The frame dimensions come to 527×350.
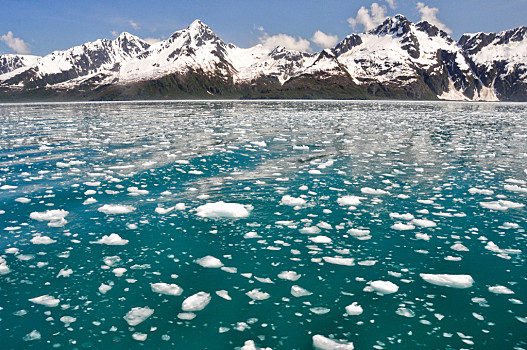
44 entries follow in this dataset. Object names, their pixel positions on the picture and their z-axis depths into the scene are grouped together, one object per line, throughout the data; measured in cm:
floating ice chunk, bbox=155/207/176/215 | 1049
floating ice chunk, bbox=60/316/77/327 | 545
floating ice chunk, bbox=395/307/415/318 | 563
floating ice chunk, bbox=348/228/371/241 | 862
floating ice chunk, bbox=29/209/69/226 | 989
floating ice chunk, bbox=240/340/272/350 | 488
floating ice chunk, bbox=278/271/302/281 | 674
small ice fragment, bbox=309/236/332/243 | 838
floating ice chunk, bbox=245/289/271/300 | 614
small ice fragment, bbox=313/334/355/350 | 491
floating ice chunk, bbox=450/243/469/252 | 791
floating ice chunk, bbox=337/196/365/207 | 1111
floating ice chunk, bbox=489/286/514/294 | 628
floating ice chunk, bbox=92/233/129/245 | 836
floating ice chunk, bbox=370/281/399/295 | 629
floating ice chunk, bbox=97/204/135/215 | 1056
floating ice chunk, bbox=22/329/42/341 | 510
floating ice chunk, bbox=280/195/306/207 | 1117
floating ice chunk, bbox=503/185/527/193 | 1262
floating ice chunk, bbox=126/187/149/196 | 1238
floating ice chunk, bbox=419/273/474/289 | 653
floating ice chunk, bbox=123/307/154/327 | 550
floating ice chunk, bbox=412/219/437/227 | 939
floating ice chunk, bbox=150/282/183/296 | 629
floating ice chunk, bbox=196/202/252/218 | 1022
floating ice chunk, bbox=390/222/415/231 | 916
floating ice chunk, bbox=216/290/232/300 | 614
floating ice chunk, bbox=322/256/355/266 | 730
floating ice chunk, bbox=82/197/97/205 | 1140
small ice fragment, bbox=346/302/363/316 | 567
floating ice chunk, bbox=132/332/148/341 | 511
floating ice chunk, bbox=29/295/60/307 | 595
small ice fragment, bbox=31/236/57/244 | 841
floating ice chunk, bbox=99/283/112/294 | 633
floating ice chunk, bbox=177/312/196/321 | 559
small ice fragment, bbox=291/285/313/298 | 620
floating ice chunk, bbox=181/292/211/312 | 584
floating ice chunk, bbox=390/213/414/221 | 988
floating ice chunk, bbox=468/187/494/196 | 1227
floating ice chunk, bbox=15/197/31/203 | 1157
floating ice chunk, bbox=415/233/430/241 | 857
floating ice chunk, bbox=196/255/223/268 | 730
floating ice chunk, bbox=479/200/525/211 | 1078
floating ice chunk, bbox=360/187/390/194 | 1232
